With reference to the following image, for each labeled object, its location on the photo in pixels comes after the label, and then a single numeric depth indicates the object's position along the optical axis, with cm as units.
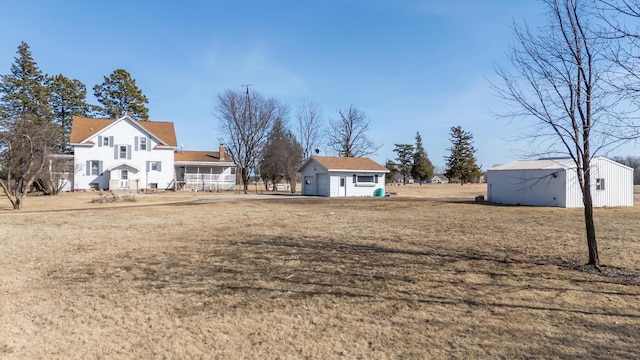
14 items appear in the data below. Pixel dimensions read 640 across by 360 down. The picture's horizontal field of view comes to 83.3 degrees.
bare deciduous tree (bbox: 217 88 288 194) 4369
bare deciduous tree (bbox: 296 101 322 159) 5081
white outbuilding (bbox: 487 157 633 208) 2300
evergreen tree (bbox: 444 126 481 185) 6512
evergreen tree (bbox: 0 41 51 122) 4524
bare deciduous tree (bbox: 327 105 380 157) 4859
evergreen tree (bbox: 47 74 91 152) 4919
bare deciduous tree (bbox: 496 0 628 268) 658
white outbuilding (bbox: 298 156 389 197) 3312
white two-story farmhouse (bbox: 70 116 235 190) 3584
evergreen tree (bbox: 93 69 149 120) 5244
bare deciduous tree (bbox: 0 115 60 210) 1917
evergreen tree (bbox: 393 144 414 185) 7212
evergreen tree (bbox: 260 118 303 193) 4506
